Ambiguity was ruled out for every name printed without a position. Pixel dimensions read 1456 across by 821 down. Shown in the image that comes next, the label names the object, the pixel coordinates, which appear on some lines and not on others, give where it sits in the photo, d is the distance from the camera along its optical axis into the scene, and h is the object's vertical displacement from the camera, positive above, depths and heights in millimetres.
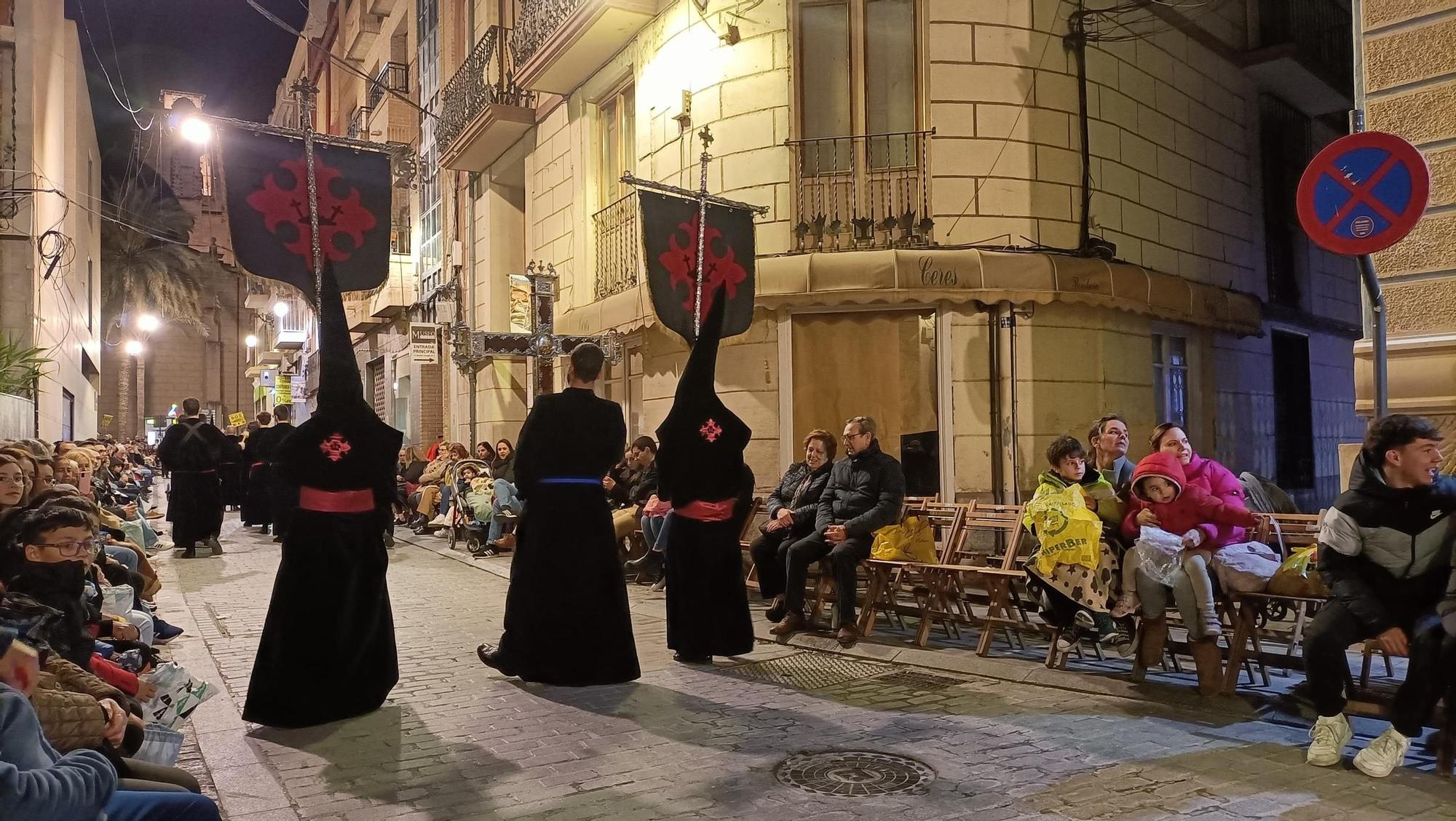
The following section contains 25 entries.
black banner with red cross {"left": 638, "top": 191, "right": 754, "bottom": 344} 7641 +1463
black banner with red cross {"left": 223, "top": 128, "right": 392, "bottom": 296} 5898 +1441
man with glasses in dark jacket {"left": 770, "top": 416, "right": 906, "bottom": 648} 7555 -554
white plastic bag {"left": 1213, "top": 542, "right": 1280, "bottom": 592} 5547 -705
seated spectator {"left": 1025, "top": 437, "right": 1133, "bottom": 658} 5992 -819
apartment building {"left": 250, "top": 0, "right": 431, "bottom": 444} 23484 +7562
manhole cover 4395 -1489
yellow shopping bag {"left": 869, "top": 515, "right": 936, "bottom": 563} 7707 -766
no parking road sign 5469 +1350
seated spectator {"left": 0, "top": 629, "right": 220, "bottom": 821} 2359 -784
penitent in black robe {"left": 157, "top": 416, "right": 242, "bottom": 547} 13430 -417
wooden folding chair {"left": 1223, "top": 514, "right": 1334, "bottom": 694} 5562 -1027
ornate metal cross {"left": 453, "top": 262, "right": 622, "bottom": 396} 14578 +1555
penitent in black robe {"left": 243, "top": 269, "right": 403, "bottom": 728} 5574 -669
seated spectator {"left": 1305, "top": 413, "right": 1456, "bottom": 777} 4641 -586
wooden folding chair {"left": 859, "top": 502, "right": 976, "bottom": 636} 7609 -1038
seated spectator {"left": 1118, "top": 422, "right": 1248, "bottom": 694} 5660 -809
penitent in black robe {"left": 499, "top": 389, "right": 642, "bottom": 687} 6355 -736
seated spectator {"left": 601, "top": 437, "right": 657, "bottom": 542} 11024 -454
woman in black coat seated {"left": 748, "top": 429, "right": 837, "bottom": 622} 8125 -614
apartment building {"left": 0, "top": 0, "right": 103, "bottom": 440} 15586 +4088
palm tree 35469 +6842
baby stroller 13873 -1013
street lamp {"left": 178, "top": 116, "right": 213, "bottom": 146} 15047 +4893
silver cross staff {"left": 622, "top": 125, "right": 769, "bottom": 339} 7836 +1884
